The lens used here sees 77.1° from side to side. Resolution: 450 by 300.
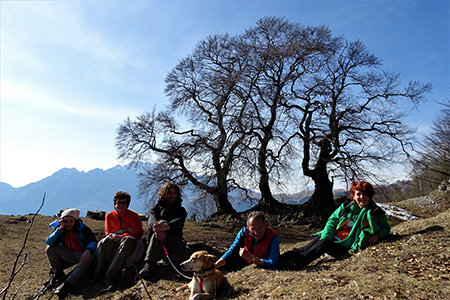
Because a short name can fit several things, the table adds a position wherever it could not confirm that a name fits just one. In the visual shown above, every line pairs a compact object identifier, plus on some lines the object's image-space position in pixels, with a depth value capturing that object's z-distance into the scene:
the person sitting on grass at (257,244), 4.20
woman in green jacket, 4.57
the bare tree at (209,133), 13.41
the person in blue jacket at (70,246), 5.08
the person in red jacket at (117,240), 4.89
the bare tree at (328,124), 14.51
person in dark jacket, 4.88
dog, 3.34
